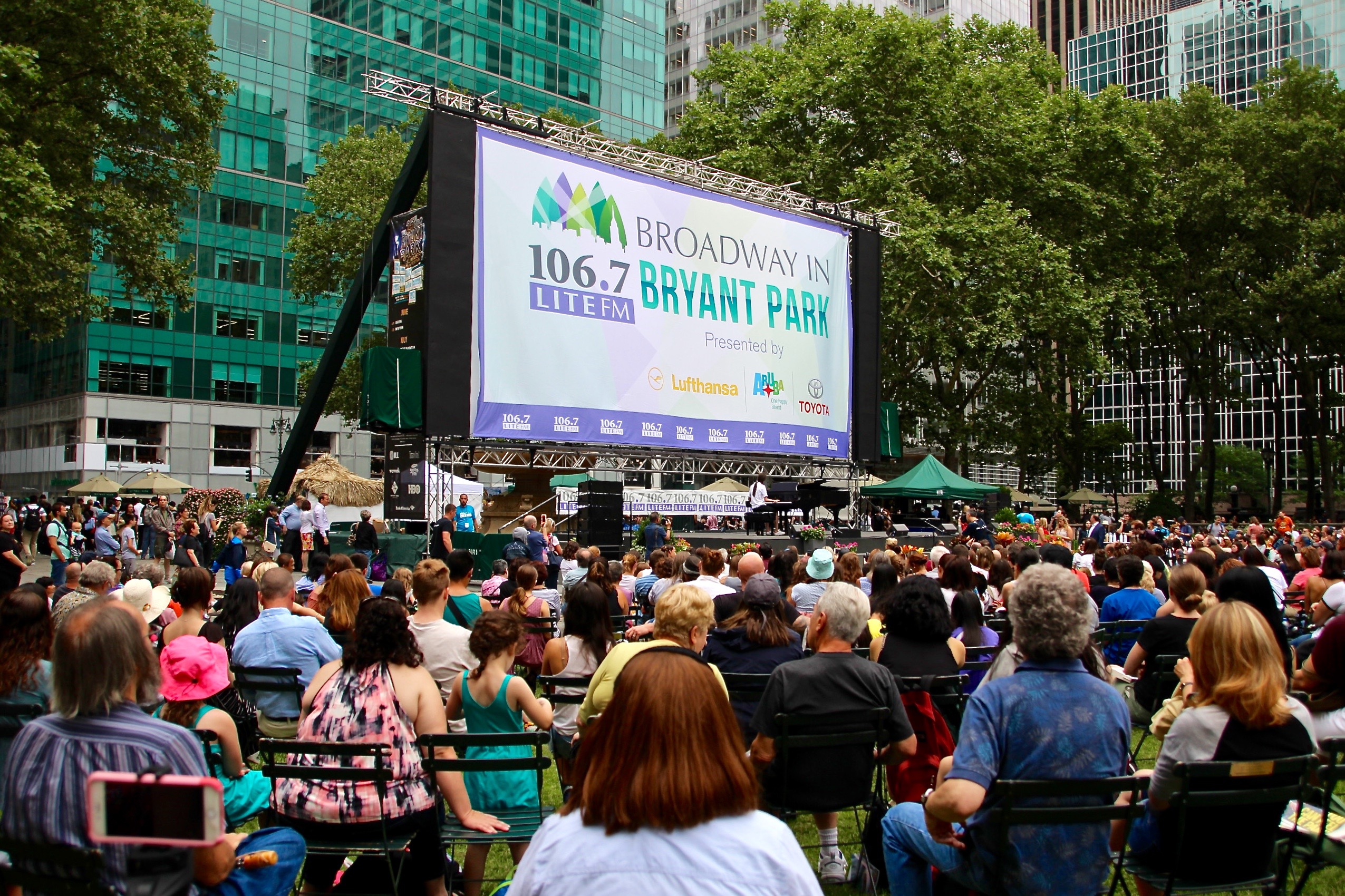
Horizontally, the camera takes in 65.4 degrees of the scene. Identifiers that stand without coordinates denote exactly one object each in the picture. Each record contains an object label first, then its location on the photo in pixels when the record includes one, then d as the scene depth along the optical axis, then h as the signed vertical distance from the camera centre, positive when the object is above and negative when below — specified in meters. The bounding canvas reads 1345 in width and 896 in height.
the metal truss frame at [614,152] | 17.62 +6.54
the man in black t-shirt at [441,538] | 16.41 -0.83
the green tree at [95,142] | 17.41 +7.02
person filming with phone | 2.69 -0.66
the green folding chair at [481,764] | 3.78 -1.01
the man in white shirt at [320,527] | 18.31 -0.73
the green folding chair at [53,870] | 2.57 -0.97
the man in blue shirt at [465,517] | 18.34 -0.54
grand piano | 22.30 -0.29
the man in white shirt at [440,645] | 5.62 -0.85
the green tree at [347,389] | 34.25 +3.16
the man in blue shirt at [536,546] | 14.09 -0.81
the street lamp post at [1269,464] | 57.31 +1.54
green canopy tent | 26.62 +0.07
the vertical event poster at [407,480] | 17.20 +0.10
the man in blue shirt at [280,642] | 6.00 -0.90
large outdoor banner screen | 18.28 +3.43
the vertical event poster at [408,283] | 18.55 +3.66
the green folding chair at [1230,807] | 3.28 -1.03
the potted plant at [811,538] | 19.88 -0.94
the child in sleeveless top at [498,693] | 4.39 -0.87
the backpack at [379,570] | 16.59 -1.35
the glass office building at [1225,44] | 71.19 +33.07
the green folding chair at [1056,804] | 3.04 -0.93
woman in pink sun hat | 3.90 -0.91
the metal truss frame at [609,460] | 18.52 +0.55
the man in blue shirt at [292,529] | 18.17 -0.77
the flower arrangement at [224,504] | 23.12 -0.48
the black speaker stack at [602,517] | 17.25 -0.49
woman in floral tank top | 3.78 -0.96
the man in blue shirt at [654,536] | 17.84 -0.83
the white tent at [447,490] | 17.41 -0.07
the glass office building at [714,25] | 83.69 +38.12
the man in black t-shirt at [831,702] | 4.13 -0.85
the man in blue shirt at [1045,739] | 3.13 -0.75
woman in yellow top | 4.49 -0.59
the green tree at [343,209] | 33.28 +8.93
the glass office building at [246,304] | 47.59 +9.03
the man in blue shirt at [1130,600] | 7.90 -0.83
